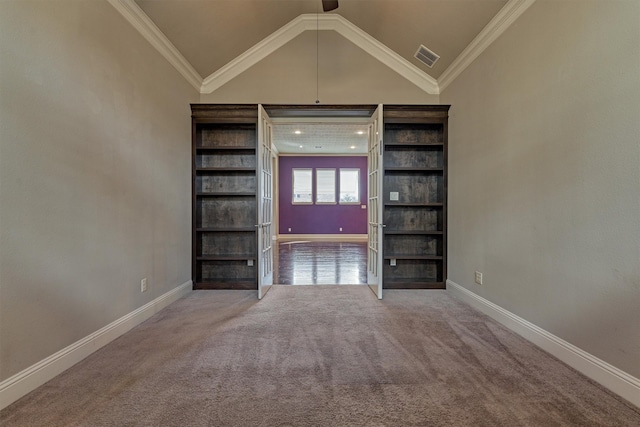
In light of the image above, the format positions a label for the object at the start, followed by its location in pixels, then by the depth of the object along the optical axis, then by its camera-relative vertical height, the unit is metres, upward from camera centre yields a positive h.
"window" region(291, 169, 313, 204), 9.82 +0.76
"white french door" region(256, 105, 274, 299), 3.39 +0.04
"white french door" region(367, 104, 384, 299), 3.37 +0.06
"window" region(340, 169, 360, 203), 9.86 +0.78
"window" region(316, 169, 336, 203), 9.84 +0.81
